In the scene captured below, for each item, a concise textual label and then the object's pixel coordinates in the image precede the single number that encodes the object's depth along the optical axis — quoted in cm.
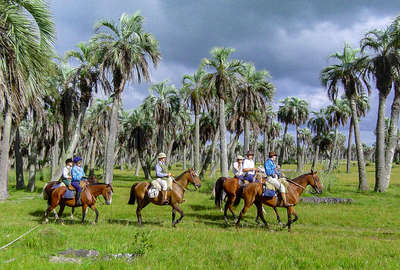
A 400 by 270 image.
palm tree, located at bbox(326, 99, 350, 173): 4462
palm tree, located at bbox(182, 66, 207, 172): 2982
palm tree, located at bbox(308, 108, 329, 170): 4988
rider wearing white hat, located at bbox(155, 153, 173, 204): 1074
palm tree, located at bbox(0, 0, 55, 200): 738
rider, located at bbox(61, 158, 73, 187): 1121
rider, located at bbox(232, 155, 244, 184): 1305
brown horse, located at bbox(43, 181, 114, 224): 1114
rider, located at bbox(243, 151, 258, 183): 1245
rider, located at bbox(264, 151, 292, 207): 1049
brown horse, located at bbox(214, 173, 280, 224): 1211
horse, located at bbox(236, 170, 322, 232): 1057
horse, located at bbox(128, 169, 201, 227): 1085
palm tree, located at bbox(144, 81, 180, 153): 3650
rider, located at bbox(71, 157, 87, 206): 1110
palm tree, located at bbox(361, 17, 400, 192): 2148
